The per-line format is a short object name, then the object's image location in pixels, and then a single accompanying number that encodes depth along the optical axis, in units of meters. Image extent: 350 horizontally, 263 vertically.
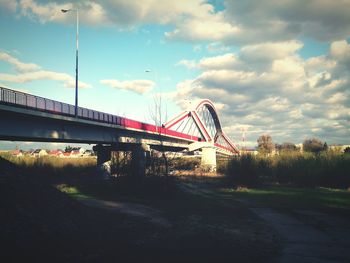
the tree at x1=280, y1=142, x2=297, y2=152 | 147.80
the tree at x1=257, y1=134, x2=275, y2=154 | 163.20
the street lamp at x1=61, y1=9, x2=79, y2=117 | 36.25
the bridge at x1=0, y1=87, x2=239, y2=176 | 27.39
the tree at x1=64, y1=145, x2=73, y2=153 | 175.12
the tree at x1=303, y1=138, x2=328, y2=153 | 127.88
